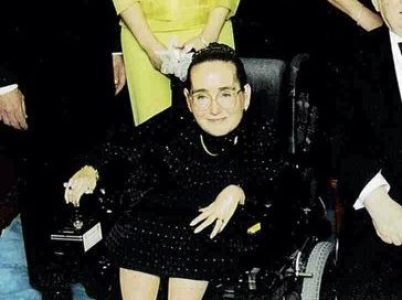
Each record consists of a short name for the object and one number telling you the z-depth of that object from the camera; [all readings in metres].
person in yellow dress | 3.60
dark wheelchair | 2.86
